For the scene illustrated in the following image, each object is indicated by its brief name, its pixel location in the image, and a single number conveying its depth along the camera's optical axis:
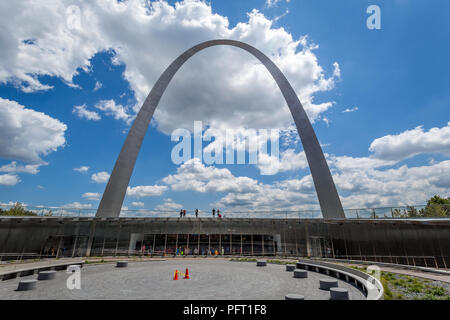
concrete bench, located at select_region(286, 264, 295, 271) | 17.25
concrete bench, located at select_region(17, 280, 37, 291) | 10.80
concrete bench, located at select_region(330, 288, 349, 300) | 8.75
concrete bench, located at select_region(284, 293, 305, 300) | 8.12
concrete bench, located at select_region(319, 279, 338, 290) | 11.06
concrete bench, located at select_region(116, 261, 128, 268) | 19.48
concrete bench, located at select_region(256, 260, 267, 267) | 20.06
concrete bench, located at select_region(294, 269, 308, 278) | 14.27
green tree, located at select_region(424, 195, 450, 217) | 18.33
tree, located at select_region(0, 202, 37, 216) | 51.56
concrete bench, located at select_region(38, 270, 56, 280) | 13.41
